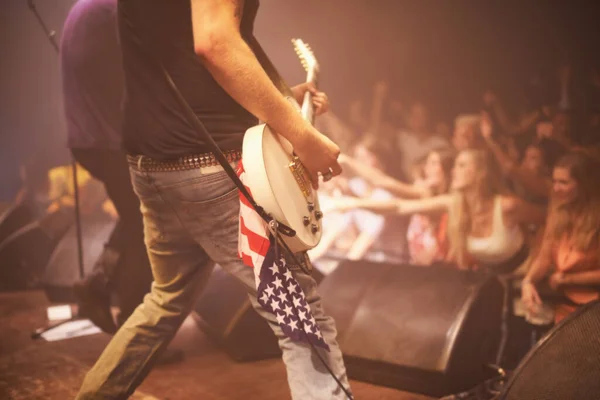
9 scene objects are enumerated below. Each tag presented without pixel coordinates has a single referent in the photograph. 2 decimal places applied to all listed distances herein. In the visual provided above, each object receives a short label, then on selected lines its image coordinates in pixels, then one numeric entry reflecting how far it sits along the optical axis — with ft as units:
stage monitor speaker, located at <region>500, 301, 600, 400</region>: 5.51
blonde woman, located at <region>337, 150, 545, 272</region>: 9.89
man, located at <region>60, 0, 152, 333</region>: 8.47
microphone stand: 9.97
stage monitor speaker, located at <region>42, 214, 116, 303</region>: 12.87
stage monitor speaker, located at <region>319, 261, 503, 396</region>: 7.85
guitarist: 4.60
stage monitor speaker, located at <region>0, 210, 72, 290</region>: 13.85
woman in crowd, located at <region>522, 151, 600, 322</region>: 9.14
